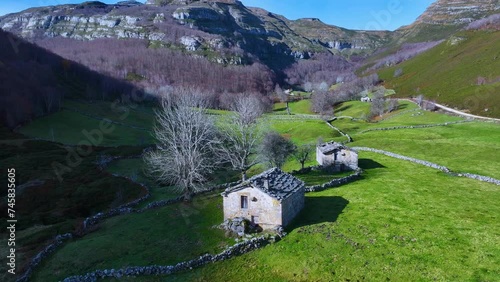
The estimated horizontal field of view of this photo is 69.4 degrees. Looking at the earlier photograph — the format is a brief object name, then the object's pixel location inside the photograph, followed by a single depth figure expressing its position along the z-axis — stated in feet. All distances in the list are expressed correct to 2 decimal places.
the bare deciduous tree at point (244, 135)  188.44
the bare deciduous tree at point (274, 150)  200.23
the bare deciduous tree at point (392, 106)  453.58
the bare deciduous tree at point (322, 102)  558.97
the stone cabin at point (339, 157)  199.52
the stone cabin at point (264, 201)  121.49
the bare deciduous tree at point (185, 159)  159.63
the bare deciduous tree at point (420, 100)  442.05
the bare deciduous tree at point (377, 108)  450.62
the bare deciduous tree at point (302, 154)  214.69
